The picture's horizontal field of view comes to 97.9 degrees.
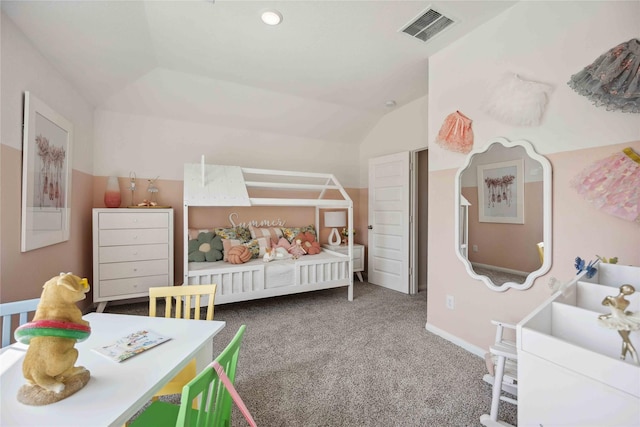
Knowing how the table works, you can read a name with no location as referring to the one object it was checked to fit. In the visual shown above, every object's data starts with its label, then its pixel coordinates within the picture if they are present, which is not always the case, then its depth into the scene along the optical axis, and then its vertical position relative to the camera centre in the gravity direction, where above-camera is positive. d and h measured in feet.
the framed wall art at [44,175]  6.09 +0.92
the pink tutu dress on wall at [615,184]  4.71 +0.56
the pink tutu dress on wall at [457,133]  7.41 +2.22
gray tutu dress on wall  4.51 +2.32
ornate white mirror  6.14 +0.01
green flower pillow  10.53 -1.38
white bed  9.15 -1.88
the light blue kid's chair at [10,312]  4.06 -1.49
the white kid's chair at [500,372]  4.69 -2.87
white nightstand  14.24 -2.25
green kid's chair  2.19 -1.79
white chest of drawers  9.29 -1.38
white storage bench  2.13 -1.37
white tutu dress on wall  5.95 +2.56
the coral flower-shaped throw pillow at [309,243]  12.20 -1.33
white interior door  12.53 -0.35
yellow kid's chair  4.93 -1.47
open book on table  3.28 -1.67
